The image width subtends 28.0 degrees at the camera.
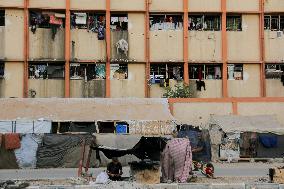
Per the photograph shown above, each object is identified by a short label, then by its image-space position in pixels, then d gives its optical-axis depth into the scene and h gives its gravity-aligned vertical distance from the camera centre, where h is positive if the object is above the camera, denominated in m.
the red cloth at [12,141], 26.77 -1.92
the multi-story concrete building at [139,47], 33.53 +3.12
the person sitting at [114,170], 19.11 -2.38
